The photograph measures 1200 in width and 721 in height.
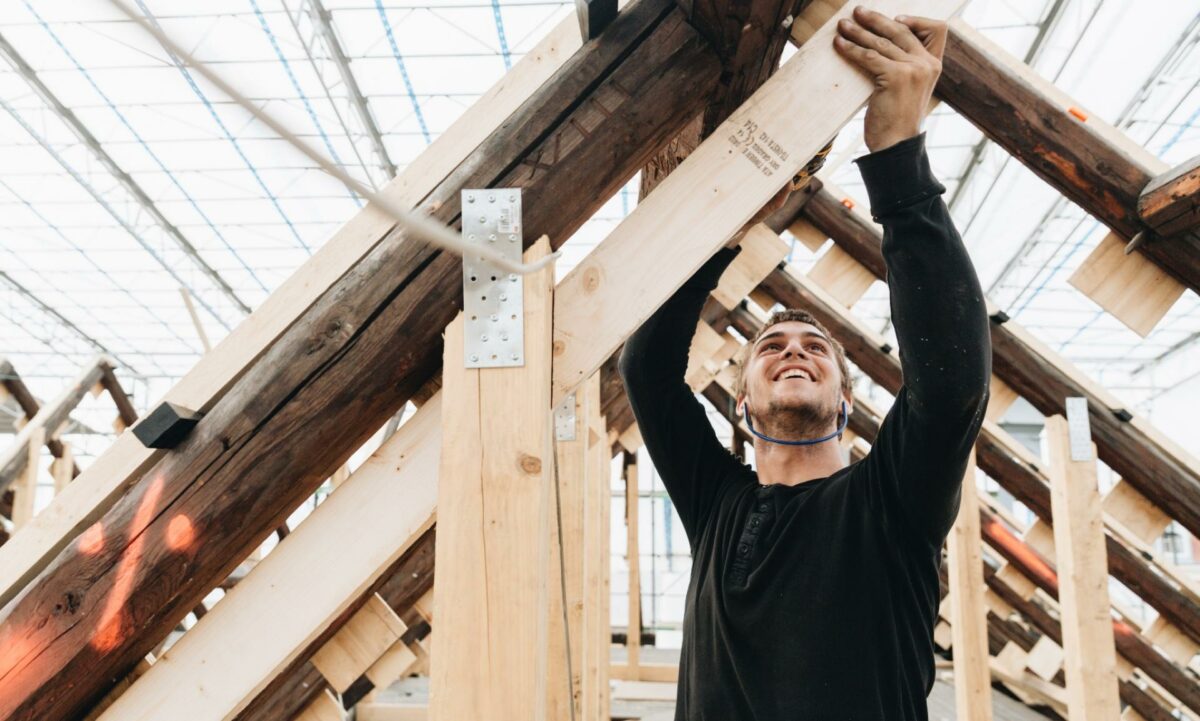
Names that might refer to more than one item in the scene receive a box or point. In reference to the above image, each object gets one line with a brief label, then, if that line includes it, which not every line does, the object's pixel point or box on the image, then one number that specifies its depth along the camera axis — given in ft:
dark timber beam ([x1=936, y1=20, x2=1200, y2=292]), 9.98
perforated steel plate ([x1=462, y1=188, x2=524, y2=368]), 4.86
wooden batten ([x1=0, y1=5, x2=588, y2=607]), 5.73
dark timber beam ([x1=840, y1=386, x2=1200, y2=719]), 19.61
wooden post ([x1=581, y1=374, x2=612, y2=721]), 14.37
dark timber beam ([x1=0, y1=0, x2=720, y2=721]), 5.31
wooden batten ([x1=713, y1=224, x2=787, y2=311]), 15.19
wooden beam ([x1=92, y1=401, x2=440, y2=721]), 5.27
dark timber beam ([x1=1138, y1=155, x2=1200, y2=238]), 9.16
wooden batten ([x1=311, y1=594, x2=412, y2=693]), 9.75
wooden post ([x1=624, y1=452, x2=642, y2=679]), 29.27
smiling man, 5.07
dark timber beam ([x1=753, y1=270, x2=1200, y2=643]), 17.16
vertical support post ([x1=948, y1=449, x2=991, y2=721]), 13.82
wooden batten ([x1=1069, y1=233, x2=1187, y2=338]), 10.14
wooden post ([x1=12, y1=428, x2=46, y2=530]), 15.14
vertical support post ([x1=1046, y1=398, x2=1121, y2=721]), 12.71
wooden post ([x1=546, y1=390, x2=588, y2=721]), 10.87
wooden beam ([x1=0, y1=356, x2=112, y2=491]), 14.56
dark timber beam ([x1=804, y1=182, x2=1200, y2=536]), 13.76
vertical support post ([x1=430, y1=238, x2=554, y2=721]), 4.44
